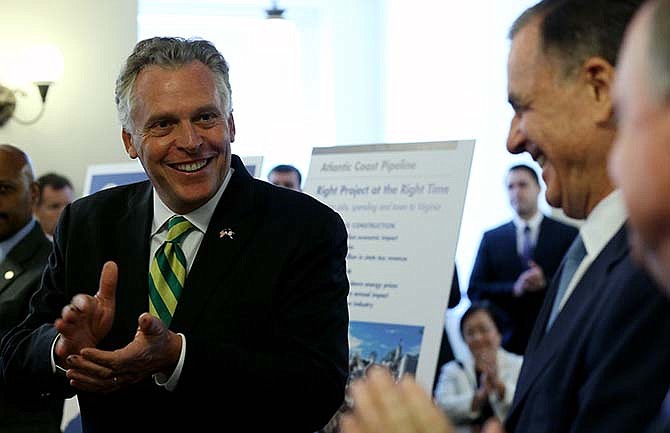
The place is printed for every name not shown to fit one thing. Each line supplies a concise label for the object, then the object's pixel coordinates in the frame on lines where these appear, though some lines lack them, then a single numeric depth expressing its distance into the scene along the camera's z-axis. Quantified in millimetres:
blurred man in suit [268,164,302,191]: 6547
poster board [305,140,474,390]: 3660
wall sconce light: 6891
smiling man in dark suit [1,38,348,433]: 2061
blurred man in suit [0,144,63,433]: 3492
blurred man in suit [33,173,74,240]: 6363
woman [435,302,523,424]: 5336
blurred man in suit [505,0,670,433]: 1305
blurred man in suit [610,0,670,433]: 817
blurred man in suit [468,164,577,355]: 5934
